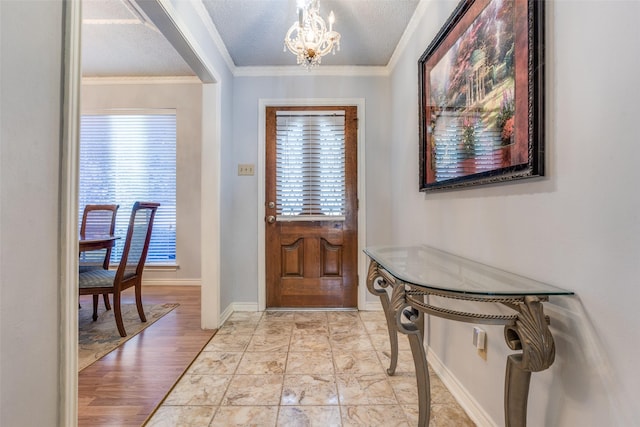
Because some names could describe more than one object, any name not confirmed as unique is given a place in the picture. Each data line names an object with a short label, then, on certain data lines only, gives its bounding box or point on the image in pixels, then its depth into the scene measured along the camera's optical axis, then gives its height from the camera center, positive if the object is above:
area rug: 1.97 -0.96
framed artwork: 0.95 +0.52
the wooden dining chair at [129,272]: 2.17 -0.48
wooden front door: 2.79 +0.10
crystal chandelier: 1.67 +1.08
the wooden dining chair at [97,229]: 2.68 -0.17
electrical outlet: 1.27 -0.56
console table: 0.83 -0.31
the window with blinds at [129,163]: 3.56 +0.66
